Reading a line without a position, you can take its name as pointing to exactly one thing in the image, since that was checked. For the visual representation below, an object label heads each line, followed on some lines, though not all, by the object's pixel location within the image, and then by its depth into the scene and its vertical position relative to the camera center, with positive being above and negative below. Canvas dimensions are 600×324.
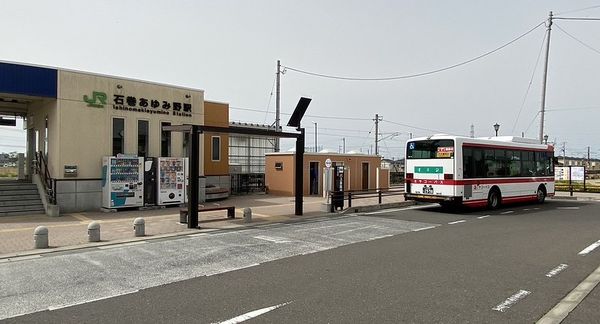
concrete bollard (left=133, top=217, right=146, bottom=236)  11.04 -1.50
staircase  15.45 -1.15
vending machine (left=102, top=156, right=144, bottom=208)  16.61 -0.50
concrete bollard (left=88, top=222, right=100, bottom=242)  10.33 -1.53
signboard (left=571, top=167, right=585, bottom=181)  30.80 -0.44
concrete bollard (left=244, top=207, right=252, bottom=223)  13.87 -1.54
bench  13.28 -1.44
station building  16.03 +2.13
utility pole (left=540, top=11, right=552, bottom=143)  28.11 +5.53
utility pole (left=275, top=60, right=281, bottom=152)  32.66 +5.54
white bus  16.98 -0.09
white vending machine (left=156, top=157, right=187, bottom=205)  17.97 -0.52
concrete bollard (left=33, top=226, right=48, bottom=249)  9.57 -1.53
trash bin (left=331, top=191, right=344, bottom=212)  16.94 -1.27
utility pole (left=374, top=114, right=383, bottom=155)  52.93 +4.81
